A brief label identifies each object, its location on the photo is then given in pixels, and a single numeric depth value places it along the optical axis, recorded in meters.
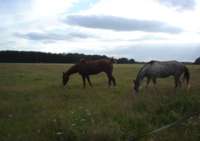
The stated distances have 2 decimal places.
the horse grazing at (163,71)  10.23
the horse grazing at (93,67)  12.88
